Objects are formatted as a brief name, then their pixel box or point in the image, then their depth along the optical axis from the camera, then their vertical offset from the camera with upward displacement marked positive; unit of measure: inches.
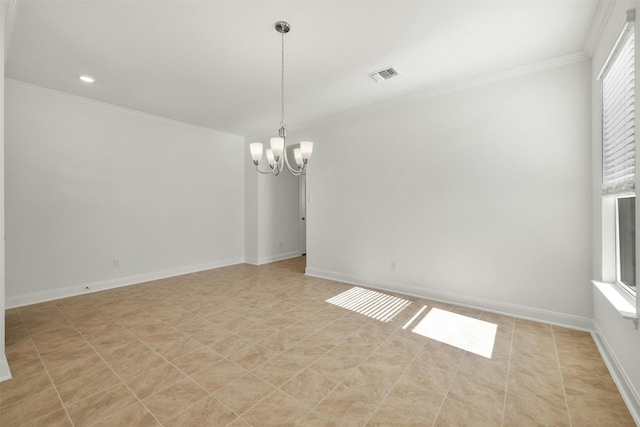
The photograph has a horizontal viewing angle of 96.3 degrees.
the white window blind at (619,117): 75.3 +28.2
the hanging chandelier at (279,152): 109.4 +24.3
